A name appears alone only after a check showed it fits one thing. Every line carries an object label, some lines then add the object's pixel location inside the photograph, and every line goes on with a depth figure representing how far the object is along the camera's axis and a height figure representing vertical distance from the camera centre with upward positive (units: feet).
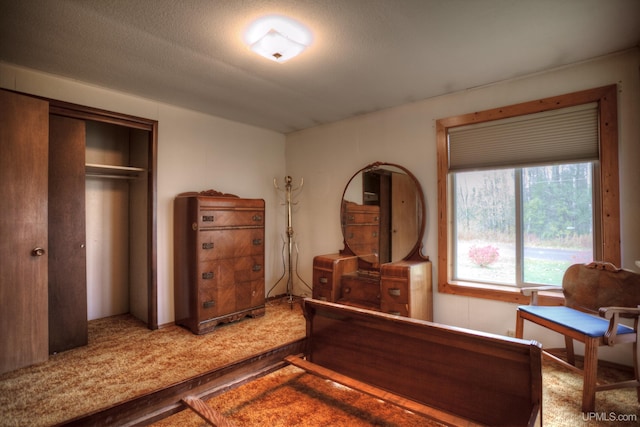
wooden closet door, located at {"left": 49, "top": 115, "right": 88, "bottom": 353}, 9.53 -0.49
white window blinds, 8.71 +2.13
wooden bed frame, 4.64 -2.68
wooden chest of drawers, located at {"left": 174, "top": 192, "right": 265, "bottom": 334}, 10.91 -1.51
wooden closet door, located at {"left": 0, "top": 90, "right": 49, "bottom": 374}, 8.04 -0.27
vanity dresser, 10.04 -1.43
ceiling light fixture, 6.80 +4.00
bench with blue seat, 6.47 -2.36
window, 8.52 +0.58
